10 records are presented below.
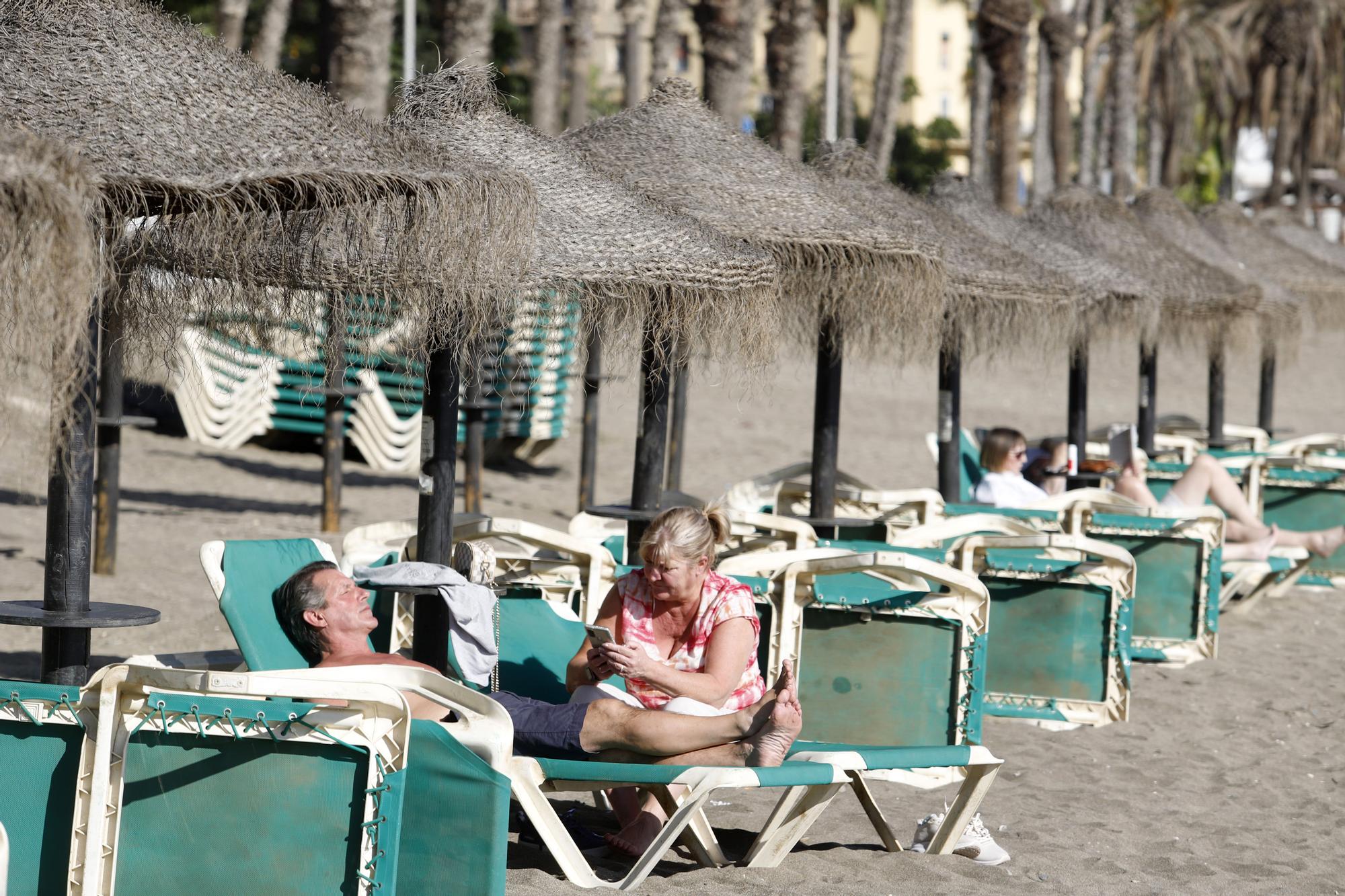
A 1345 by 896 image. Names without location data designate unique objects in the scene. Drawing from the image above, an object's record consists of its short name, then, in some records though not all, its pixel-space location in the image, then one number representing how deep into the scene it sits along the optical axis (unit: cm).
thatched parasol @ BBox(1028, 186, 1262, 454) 2147
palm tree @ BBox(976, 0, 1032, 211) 3531
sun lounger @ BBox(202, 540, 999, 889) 818
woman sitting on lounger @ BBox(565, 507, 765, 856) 936
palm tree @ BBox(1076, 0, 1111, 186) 7025
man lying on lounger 877
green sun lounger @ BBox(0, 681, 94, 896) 722
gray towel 980
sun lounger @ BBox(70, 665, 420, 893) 714
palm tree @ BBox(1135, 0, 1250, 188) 8000
